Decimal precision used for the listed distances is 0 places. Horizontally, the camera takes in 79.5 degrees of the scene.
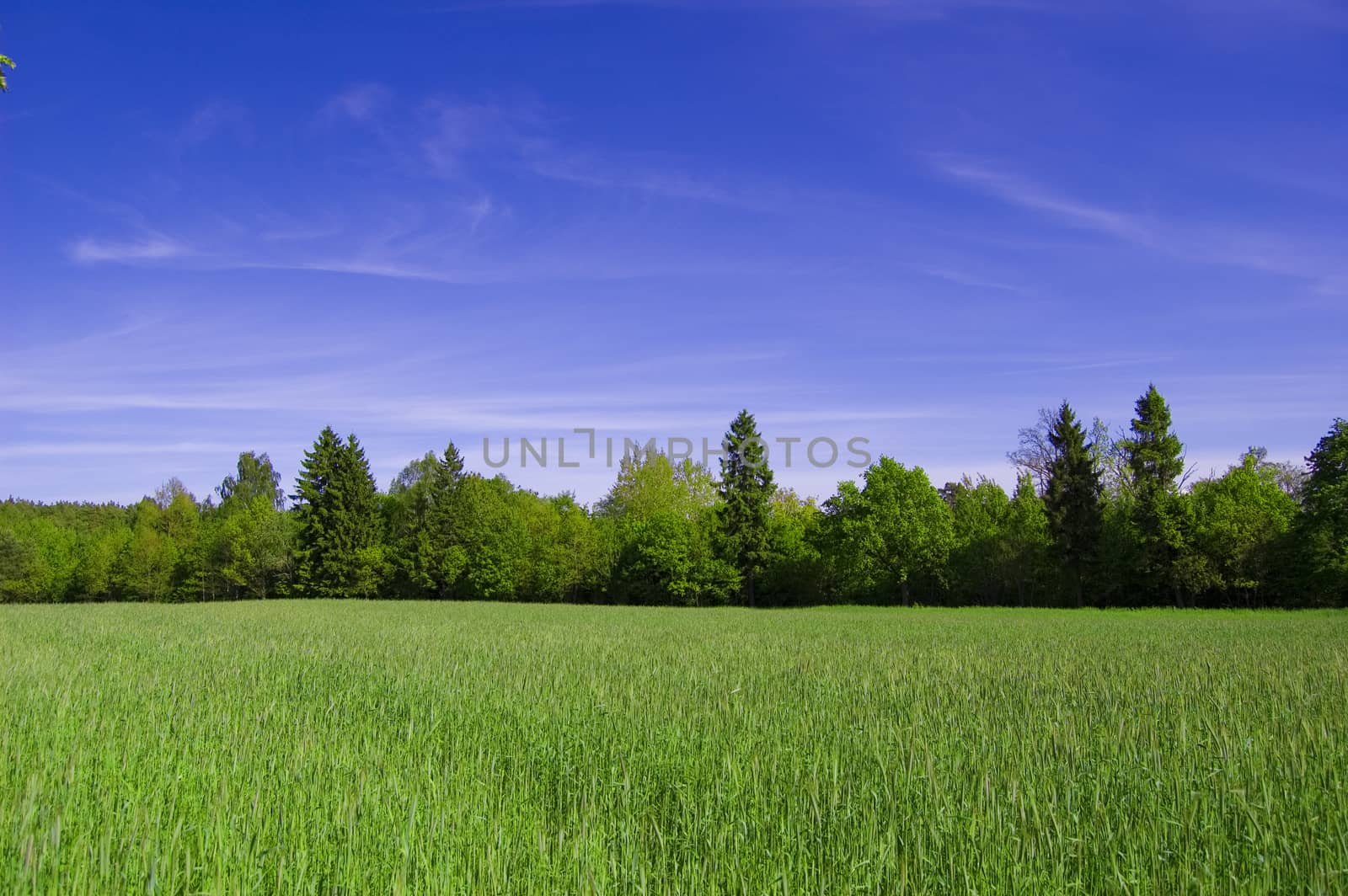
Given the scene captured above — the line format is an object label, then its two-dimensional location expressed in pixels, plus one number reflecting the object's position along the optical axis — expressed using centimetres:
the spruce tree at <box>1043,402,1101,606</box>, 4772
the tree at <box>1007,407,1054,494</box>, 5666
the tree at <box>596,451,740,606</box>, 5638
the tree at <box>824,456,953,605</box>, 5038
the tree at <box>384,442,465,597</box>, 6147
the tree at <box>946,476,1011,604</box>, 5109
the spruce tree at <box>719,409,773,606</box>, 5566
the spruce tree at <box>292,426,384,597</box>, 6100
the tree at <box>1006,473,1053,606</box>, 4978
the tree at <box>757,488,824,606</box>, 5538
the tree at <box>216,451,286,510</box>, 9229
